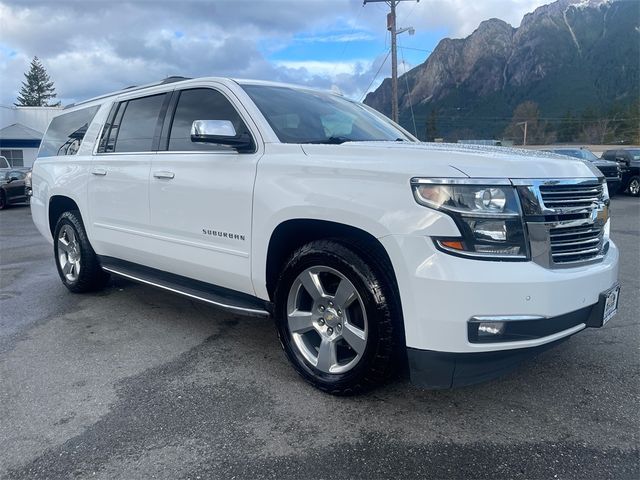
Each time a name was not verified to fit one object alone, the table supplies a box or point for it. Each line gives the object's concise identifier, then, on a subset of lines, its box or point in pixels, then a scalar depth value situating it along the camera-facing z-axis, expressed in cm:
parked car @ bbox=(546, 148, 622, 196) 1770
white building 3812
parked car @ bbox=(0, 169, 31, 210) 1770
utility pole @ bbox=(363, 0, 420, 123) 2444
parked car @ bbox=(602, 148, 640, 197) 1941
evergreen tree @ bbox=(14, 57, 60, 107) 8631
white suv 254
